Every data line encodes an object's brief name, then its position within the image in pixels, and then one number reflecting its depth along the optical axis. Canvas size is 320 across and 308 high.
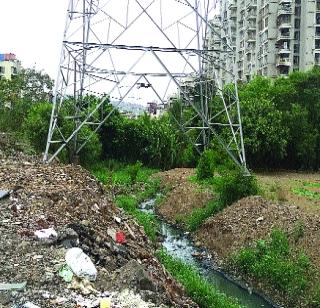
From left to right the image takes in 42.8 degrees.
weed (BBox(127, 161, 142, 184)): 18.67
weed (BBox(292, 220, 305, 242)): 9.39
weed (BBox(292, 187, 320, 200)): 13.81
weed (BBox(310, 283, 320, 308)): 7.62
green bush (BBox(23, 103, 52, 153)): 18.80
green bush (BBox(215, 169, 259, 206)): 12.43
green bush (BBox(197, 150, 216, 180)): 15.64
